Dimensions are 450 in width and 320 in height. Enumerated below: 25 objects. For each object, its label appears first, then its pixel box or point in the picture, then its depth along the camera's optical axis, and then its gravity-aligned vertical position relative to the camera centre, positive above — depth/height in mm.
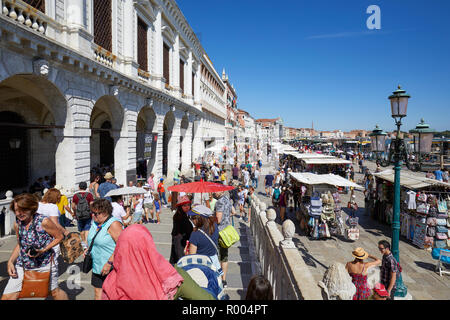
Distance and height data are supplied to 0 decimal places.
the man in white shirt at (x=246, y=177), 15445 -1577
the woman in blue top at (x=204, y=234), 3666 -1240
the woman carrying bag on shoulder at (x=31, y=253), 3162 -1279
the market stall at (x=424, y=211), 7905 -1890
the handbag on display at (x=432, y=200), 8094 -1518
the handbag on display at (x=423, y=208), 8172 -1777
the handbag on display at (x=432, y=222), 7910 -2117
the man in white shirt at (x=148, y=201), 8898 -1772
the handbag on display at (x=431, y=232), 7988 -2442
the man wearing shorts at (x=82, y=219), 5816 -1477
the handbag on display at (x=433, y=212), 7984 -1833
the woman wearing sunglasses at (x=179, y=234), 3938 -1273
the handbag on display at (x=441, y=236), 7716 -2478
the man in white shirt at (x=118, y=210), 5089 -1181
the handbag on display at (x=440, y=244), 7570 -2658
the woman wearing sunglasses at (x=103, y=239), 3211 -1105
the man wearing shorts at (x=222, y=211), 5671 -1331
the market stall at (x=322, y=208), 8789 -1986
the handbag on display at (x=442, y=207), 8023 -1693
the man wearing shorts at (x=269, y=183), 15656 -1943
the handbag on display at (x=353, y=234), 8539 -2696
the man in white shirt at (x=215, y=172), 17212 -1498
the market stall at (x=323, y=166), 15328 -1028
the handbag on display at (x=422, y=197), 8234 -1428
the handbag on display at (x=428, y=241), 7980 -2716
